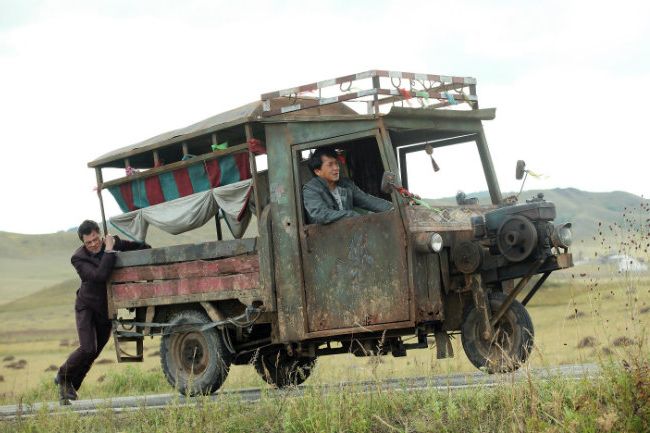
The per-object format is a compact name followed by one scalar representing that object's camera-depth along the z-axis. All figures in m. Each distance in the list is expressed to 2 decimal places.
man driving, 20.00
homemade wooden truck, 18.89
